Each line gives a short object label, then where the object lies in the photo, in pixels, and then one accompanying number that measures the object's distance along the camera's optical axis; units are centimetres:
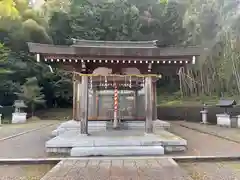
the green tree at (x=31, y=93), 1319
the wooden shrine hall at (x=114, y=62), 518
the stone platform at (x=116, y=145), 418
